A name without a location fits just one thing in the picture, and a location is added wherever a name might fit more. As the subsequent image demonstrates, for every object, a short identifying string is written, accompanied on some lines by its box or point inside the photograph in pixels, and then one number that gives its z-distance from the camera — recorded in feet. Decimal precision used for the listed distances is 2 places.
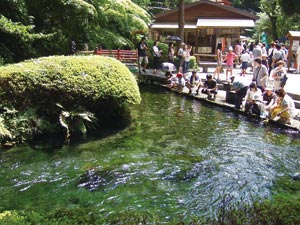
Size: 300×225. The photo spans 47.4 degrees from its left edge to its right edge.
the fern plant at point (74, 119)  30.71
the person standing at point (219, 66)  58.58
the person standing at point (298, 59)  63.68
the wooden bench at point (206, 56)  90.22
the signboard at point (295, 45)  68.08
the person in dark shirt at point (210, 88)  46.91
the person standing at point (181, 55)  61.98
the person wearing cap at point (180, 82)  53.06
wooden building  88.69
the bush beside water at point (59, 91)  29.17
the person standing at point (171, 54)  67.36
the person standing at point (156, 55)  67.41
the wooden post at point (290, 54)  68.44
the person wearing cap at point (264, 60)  50.85
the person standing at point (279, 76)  41.01
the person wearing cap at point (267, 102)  37.37
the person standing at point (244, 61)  60.63
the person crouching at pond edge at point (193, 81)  52.30
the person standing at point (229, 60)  58.25
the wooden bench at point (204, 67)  70.90
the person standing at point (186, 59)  59.98
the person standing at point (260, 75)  41.75
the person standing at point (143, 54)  63.66
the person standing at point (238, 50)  78.39
